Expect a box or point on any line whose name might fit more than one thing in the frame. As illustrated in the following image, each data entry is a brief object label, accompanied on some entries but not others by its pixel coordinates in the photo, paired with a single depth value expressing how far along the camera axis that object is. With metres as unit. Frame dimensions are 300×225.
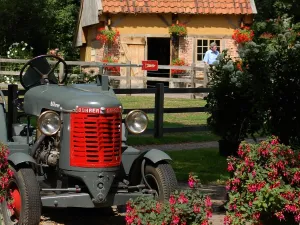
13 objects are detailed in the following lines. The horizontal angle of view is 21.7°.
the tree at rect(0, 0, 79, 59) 36.62
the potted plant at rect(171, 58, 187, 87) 29.58
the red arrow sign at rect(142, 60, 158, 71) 21.28
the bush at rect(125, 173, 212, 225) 6.64
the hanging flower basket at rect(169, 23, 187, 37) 30.67
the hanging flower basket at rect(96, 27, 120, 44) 30.28
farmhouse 30.27
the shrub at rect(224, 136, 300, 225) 7.14
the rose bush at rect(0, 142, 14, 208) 7.14
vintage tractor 7.53
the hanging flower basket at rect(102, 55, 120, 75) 30.08
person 25.14
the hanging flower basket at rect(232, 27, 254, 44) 31.12
